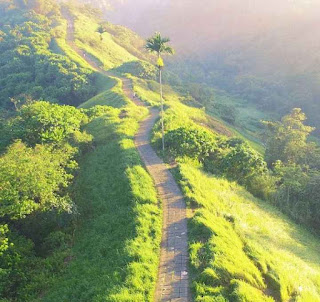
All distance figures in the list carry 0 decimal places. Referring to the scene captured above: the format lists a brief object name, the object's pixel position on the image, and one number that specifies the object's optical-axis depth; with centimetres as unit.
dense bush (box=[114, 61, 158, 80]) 6262
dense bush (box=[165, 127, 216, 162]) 2769
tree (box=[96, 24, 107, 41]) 8914
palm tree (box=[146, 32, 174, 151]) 2562
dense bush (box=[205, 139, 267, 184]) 2786
